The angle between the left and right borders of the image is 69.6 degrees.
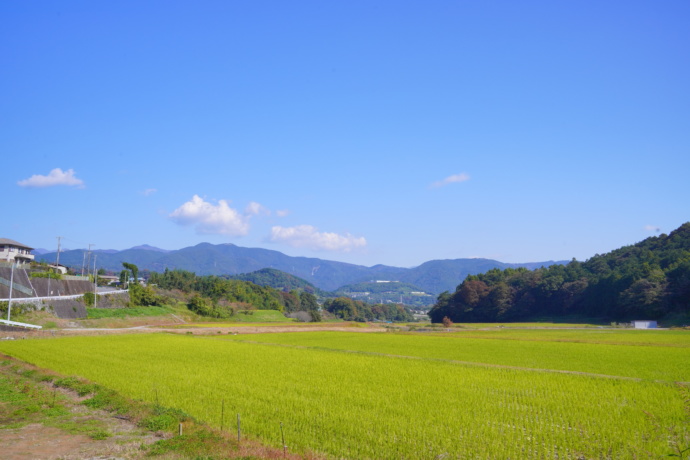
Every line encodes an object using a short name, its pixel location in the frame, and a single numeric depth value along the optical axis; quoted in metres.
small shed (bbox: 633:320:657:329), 59.66
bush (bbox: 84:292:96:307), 62.58
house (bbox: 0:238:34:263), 73.94
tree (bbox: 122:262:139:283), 83.94
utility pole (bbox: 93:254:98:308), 62.84
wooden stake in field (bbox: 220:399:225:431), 11.71
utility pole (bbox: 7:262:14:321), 42.82
